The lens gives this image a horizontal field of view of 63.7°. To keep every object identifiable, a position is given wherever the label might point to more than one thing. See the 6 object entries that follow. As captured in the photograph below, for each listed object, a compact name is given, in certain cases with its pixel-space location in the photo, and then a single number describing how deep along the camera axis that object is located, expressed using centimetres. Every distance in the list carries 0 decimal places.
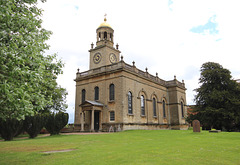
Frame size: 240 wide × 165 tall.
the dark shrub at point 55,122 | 2497
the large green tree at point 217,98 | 2884
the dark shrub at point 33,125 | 2280
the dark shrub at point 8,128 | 2059
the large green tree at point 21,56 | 734
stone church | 2991
